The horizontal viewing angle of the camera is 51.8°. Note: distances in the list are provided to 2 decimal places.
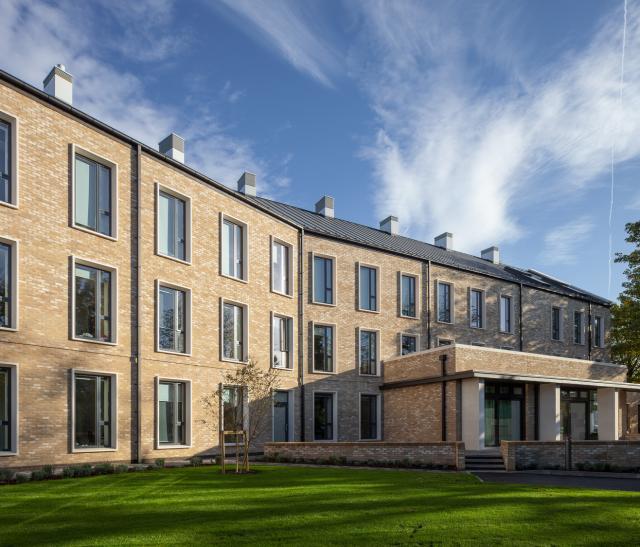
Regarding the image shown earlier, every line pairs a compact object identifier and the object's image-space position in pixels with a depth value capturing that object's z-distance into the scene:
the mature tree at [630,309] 35.34
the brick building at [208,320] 17.00
